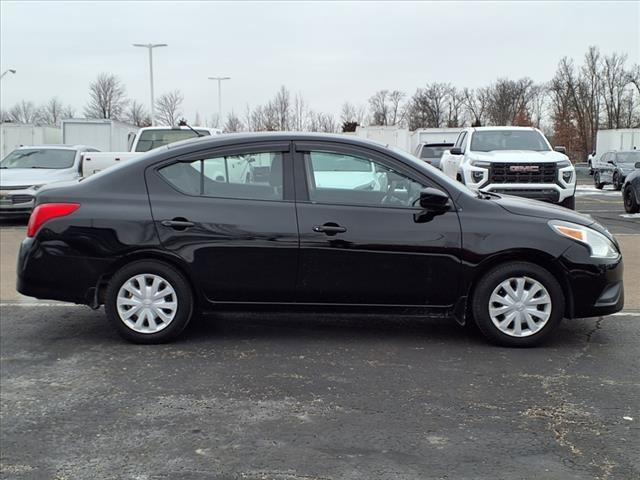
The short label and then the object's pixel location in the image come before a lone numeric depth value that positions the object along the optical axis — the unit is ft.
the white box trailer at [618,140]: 122.72
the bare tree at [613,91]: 236.43
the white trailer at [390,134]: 93.66
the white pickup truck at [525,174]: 36.76
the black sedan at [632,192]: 46.39
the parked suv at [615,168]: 83.35
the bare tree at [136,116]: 242.37
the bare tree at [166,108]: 208.60
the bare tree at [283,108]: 177.06
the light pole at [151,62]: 126.62
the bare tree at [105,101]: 245.24
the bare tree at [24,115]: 271.08
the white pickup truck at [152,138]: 39.65
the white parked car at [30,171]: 41.32
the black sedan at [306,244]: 15.80
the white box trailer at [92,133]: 78.54
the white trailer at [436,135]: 79.36
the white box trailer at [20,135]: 103.65
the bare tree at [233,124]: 187.87
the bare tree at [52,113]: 272.31
